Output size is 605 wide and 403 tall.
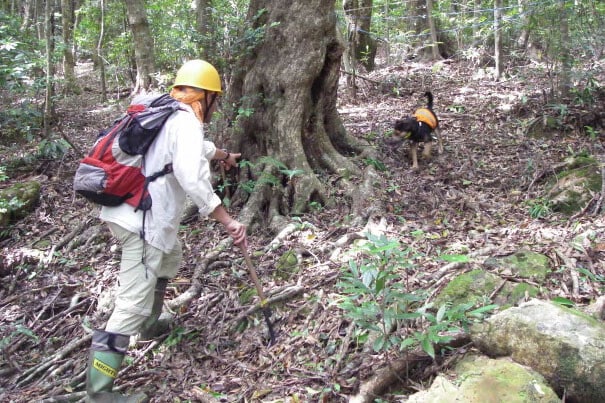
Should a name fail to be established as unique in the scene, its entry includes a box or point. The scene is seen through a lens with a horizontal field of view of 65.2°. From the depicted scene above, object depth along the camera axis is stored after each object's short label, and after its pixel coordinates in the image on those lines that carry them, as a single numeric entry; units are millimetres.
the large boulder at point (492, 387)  2346
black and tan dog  7176
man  3150
